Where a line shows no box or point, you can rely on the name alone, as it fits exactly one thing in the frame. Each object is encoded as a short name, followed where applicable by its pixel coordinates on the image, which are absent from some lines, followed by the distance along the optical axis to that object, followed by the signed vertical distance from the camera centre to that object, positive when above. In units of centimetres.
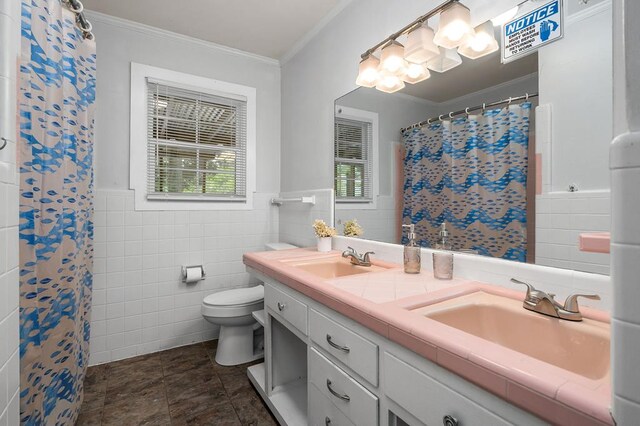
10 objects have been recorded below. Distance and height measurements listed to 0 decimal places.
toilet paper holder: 251 -52
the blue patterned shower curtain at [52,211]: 118 +0
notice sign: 105 +68
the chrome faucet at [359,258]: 168 -26
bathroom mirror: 95 +25
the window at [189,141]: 239 +61
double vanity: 56 -35
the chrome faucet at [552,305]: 85 -27
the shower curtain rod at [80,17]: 153 +105
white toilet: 214 -80
